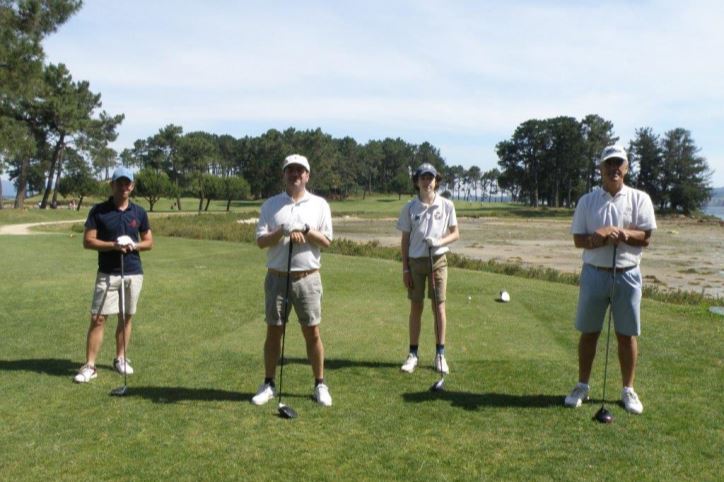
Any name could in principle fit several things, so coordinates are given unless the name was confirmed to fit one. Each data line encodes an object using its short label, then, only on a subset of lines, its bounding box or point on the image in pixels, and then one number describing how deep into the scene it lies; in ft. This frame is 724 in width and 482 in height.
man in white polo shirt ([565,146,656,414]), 15.99
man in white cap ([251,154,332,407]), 16.17
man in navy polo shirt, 18.85
